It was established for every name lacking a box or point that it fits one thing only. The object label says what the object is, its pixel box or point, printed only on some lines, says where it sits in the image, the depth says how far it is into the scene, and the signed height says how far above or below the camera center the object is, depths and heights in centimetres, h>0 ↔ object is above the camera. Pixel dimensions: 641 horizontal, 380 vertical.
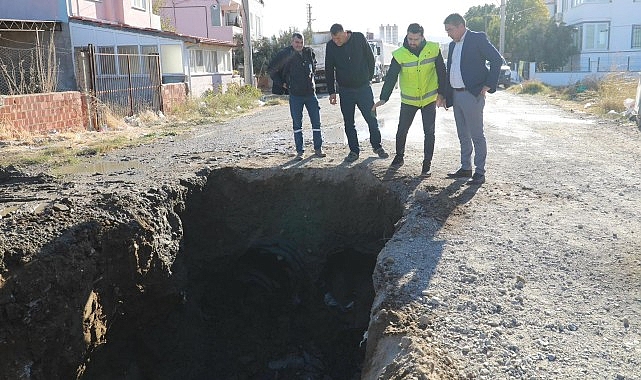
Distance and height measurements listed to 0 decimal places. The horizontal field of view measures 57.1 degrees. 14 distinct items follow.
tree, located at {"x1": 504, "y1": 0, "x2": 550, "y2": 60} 4722 +408
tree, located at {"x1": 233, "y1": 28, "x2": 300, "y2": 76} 4034 +166
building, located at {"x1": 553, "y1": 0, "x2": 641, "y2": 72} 3822 +195
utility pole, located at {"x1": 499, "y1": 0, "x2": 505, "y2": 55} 3888 +259
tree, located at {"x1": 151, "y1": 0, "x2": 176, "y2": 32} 3584 +373
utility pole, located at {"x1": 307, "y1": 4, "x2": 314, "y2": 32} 7156 +712
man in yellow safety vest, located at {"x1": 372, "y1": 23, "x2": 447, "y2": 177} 679 -12
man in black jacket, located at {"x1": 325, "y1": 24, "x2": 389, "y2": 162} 750 +2
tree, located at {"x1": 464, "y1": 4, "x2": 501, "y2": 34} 5966 +546
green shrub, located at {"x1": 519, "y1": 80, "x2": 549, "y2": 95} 2844 -110
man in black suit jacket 637 -12
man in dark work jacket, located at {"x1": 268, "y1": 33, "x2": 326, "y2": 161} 805 -8
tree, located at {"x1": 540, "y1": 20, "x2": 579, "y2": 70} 4078 +123
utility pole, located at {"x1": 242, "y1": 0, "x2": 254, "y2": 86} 2706 +125
